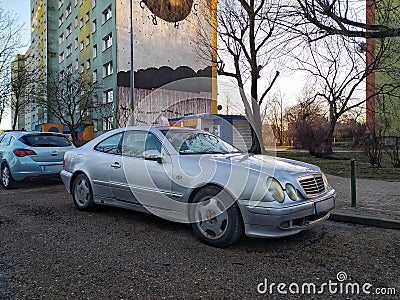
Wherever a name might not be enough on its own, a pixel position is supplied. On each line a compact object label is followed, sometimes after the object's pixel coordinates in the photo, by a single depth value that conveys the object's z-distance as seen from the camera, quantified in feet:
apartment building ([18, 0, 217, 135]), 87.56
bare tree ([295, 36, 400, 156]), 63.52
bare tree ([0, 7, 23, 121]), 62.95
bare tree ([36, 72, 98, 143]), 83.76
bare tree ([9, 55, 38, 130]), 70.87
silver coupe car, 12.27
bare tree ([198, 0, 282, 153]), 53.16
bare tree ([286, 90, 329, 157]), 71.13
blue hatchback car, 27.12
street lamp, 61.21
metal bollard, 19.81
